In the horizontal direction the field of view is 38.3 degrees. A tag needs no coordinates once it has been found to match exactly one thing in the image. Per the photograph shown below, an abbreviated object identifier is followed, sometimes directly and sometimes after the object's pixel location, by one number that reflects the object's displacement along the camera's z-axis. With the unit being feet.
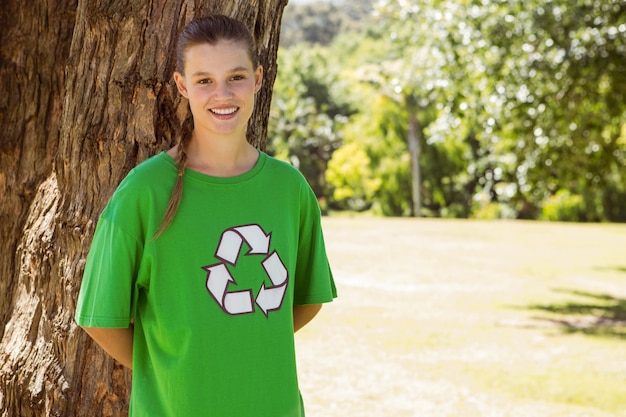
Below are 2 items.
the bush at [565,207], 117.80
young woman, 7.39
